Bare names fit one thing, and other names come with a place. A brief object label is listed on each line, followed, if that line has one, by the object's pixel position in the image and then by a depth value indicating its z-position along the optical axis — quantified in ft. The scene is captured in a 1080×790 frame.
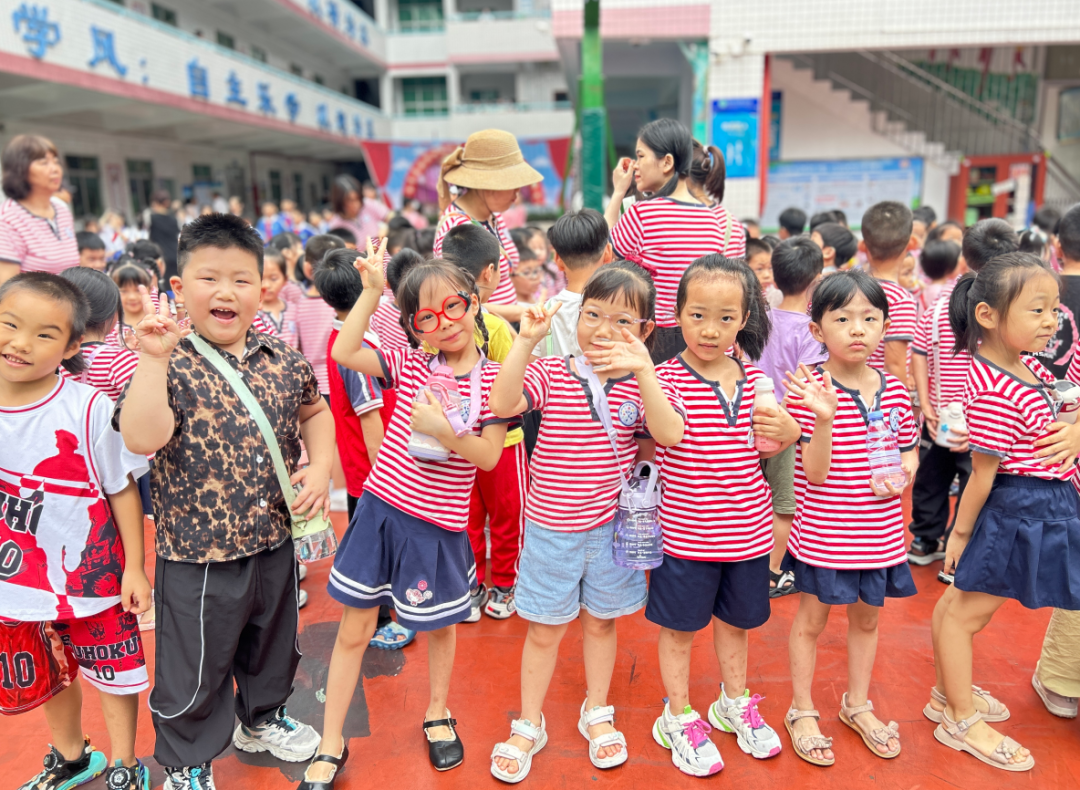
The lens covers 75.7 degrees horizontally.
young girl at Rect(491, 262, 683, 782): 6.45
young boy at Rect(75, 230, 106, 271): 16.01
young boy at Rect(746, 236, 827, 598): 9.85
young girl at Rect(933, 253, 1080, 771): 6.55
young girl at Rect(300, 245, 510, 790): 6.39
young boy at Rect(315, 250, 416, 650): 8.50
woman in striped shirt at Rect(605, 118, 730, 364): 9.58
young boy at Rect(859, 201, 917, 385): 10.43
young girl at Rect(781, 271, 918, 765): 6.70
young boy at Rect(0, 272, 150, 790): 5.90
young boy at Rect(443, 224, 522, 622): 8.75
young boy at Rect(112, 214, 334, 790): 5.98
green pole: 18.56
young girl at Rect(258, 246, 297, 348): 12.89
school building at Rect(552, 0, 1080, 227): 29.43
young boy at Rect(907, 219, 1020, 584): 10.84
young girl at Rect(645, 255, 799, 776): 6.44
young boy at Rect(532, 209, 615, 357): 8.87
